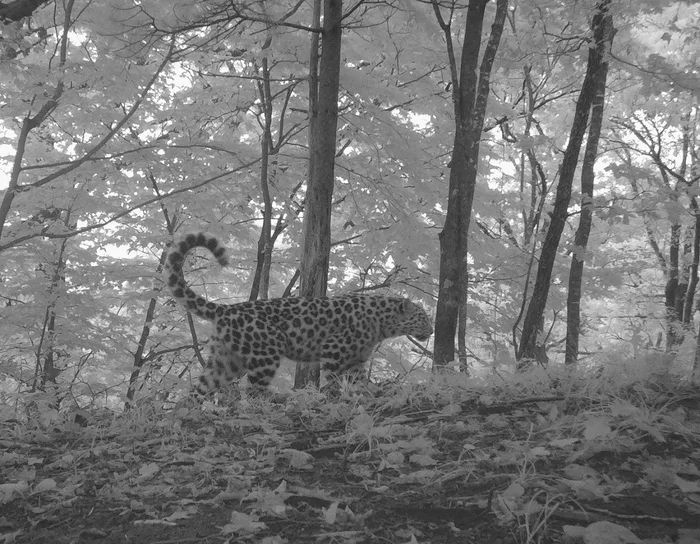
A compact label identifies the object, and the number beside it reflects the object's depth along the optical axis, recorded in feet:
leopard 22.30
